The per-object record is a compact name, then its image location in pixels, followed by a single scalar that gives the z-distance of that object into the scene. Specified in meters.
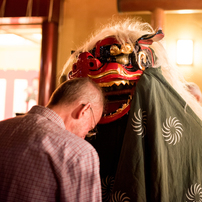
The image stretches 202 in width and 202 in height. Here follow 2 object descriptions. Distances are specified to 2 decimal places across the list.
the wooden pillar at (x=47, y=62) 2.87
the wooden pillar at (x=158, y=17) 2.35
